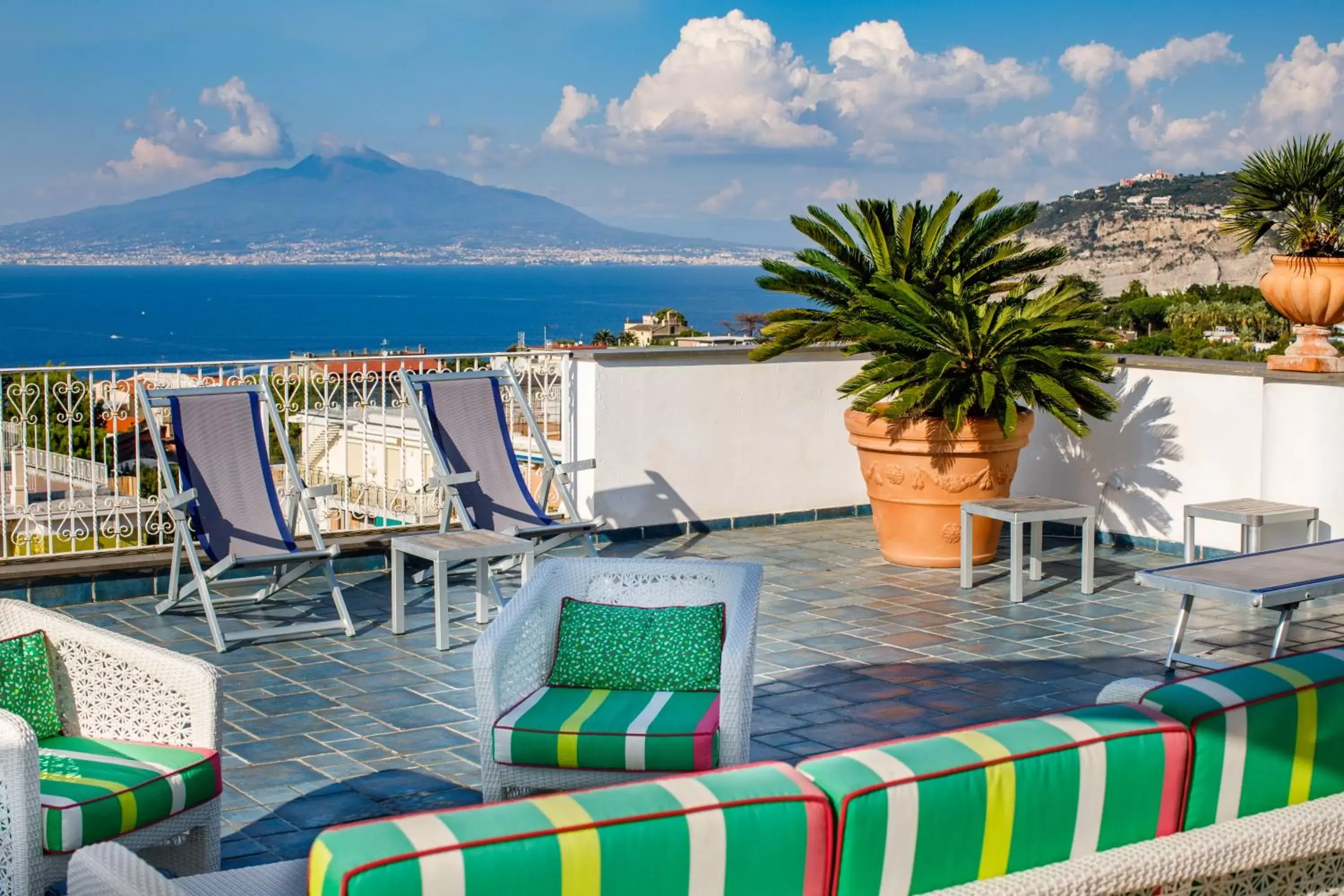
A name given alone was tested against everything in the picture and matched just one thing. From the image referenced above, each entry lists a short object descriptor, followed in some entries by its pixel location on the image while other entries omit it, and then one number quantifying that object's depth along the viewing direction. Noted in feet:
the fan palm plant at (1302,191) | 25.11
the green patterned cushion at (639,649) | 13.44
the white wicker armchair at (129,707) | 9.87
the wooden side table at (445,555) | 20.10
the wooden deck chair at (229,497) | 20.70
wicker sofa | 5.78
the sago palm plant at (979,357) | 24.59
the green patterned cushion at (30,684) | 11.66
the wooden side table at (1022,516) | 23.06
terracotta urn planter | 25.07
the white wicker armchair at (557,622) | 11.91
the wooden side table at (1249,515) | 23.00
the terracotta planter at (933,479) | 25.35
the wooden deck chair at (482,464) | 23.29
